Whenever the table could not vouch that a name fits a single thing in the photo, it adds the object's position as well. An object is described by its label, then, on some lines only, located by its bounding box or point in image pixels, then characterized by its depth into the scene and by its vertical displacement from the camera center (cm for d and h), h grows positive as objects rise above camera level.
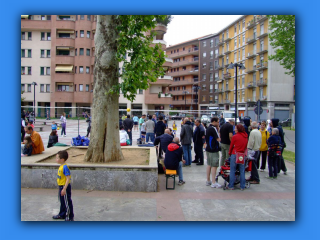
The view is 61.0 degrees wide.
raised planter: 686 -166
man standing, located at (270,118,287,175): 899 -158
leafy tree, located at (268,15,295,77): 2291 +650
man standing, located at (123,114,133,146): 1517 -65
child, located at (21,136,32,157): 826 -110
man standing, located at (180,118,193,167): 1022 -98
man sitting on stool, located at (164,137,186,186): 724 -117
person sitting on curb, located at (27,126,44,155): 852 -99
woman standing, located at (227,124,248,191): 713 -93
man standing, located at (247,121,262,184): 806 -102
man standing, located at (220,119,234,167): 817 -67
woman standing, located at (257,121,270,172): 927 -85
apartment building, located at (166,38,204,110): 7106 +1091
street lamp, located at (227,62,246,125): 1896 +343
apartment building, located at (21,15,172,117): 4262 +737
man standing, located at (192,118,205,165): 1052 -101
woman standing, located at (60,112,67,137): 2023 -79
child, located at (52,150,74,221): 480 -140
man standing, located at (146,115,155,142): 1444 -77
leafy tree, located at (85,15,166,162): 677 +115
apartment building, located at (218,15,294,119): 4219 +742
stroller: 745 -165
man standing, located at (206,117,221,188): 743 -101
